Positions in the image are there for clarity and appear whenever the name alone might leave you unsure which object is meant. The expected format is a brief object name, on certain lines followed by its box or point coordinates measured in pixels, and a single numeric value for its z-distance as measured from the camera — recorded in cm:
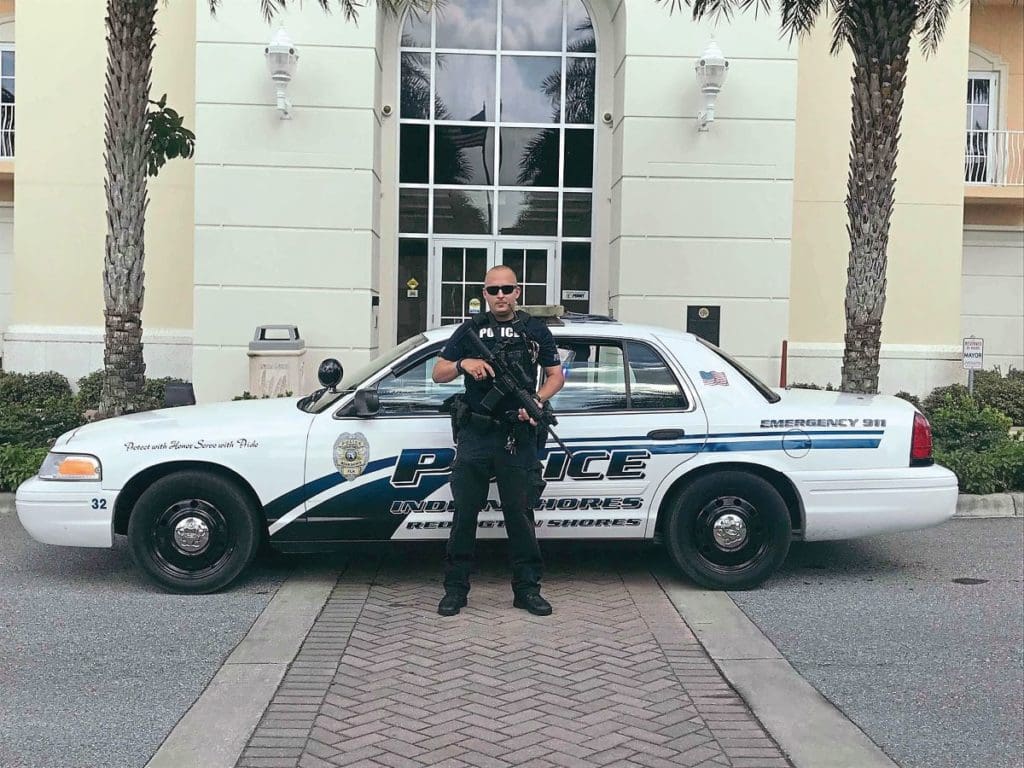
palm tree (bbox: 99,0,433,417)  982
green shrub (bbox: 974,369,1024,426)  1493
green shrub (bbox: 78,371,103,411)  1377
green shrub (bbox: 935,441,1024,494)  958
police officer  604
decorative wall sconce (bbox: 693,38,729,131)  1333
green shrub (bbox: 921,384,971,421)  1409
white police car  647
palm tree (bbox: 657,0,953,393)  1023
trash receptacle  1274
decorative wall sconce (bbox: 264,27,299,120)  1304
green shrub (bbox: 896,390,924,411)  1412
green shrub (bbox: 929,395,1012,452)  1038
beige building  1479
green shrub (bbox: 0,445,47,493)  920
